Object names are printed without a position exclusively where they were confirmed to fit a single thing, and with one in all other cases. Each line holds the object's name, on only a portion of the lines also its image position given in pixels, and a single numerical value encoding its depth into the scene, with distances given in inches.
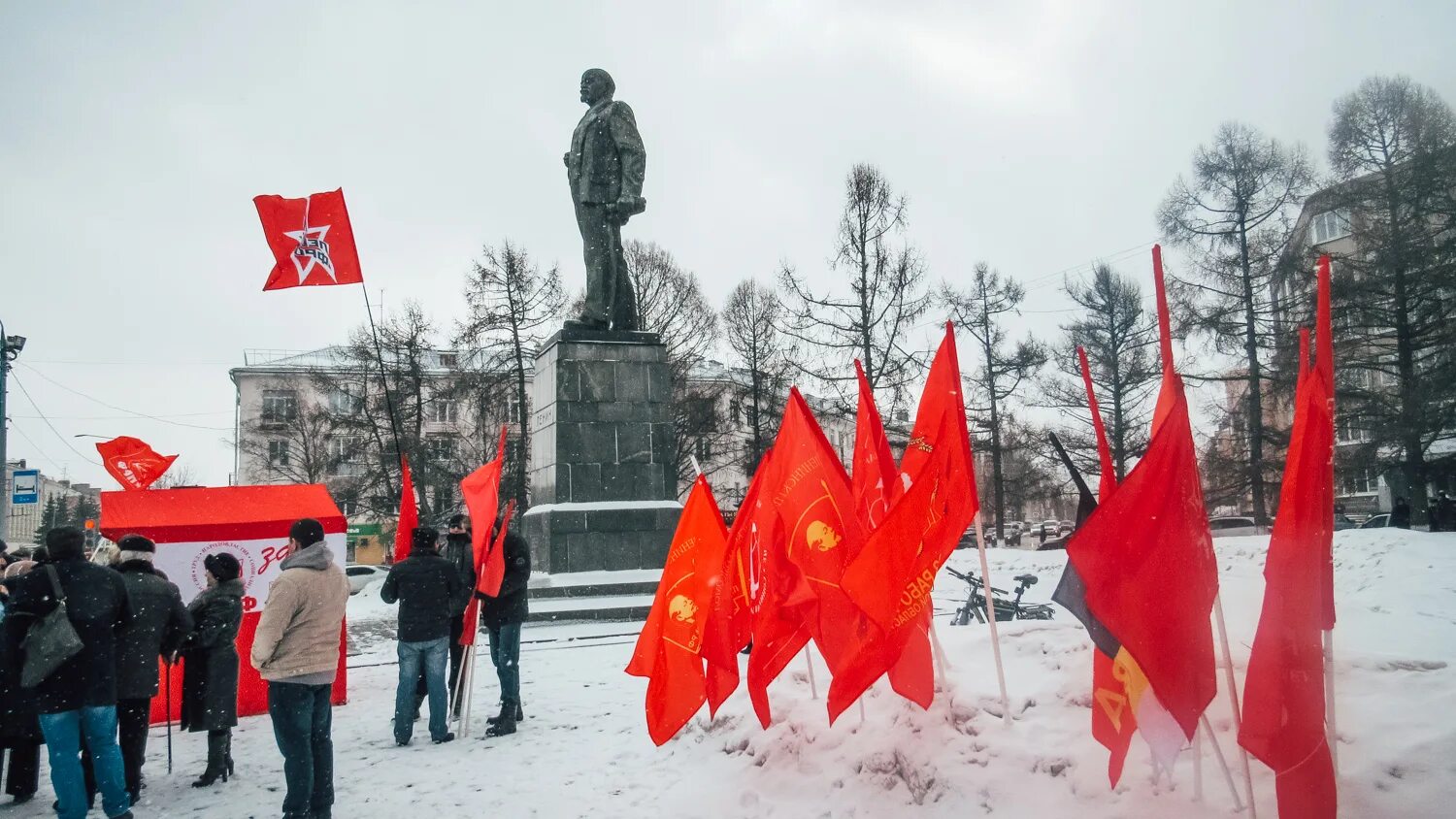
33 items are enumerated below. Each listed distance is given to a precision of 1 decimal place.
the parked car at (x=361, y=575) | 1059.5
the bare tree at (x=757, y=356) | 1352.1
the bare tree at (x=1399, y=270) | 817.5
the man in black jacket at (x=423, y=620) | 274.1
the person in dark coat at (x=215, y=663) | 247.3
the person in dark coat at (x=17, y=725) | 211.8
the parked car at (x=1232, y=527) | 1057.2
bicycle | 404.5
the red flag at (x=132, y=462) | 463.5
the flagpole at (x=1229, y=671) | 152.7
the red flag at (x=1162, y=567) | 151.7
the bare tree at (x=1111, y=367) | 1178.0
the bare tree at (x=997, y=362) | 1259.8
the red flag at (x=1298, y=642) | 138.0
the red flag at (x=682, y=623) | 233.1
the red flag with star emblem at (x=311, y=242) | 366.3
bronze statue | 575.8
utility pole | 748.0
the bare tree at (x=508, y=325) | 1230.9
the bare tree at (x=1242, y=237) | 1000.2
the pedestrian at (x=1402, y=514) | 833.4
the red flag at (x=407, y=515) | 319.6
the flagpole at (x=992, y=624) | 193.3
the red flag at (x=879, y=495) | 206.5
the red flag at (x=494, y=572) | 279.3
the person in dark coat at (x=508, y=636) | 287.6
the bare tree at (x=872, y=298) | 1071.0
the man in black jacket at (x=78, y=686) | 205.8
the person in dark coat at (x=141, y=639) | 233.1
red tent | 315.6
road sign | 724.7
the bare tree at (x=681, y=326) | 1321.4
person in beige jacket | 198.8
